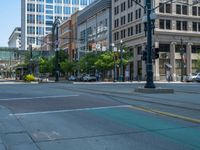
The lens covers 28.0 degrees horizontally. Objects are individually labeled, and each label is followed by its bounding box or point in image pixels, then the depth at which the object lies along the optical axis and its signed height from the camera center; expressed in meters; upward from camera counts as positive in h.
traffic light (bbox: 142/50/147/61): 28.55 +1.64
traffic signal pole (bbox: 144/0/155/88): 28.25 +1.70
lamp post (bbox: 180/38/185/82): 72.81 +4.55
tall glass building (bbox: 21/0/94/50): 180.84 +29.34
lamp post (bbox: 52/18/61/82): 67.99 +5.09
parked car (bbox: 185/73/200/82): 69.81 -0.02
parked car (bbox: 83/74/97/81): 78.33 +0.00
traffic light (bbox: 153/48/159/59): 28.39 +1.77
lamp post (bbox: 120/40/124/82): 70.72 +2.36
